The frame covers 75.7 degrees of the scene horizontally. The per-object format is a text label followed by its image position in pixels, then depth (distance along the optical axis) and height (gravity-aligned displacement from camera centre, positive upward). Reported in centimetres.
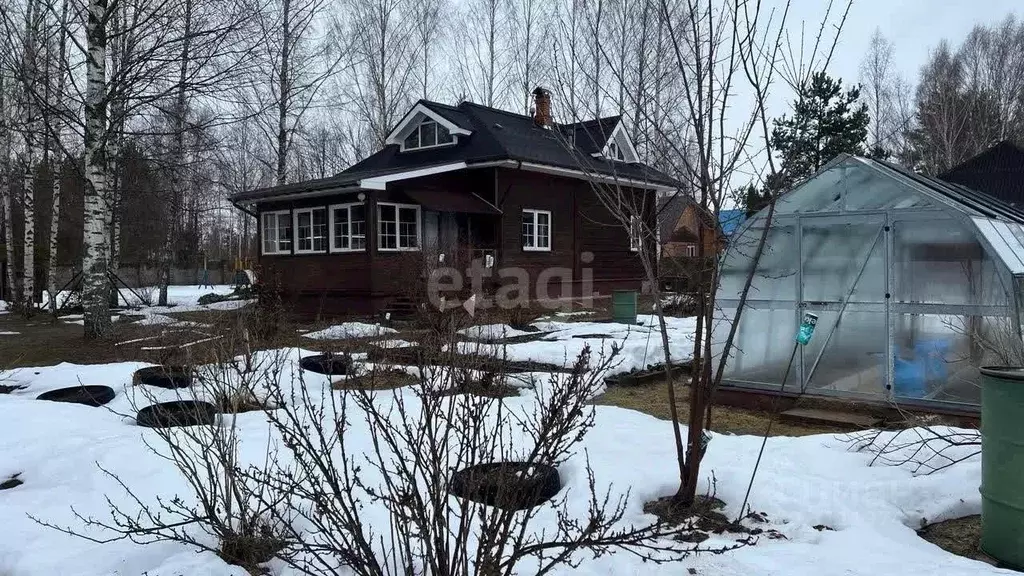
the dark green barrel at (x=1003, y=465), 334 -96
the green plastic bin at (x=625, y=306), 1409 -58
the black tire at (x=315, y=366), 778 -108
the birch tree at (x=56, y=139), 1053 +263
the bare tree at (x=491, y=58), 3108 +1046
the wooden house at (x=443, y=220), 1578 +164
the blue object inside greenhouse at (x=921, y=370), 664 -92
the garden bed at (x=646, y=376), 899 -137
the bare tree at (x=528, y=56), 2952 +1032
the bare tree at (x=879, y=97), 3312 +934
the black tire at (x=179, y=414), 363 -107
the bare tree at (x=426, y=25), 2928 +1146
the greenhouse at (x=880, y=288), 633 -8
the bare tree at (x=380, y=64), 2792 +936
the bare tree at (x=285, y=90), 2194 +660
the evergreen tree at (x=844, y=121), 2961 +723
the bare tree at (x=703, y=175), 371 +62
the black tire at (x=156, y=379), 697 -107
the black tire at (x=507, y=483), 251 -84
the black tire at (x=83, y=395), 677 -121
